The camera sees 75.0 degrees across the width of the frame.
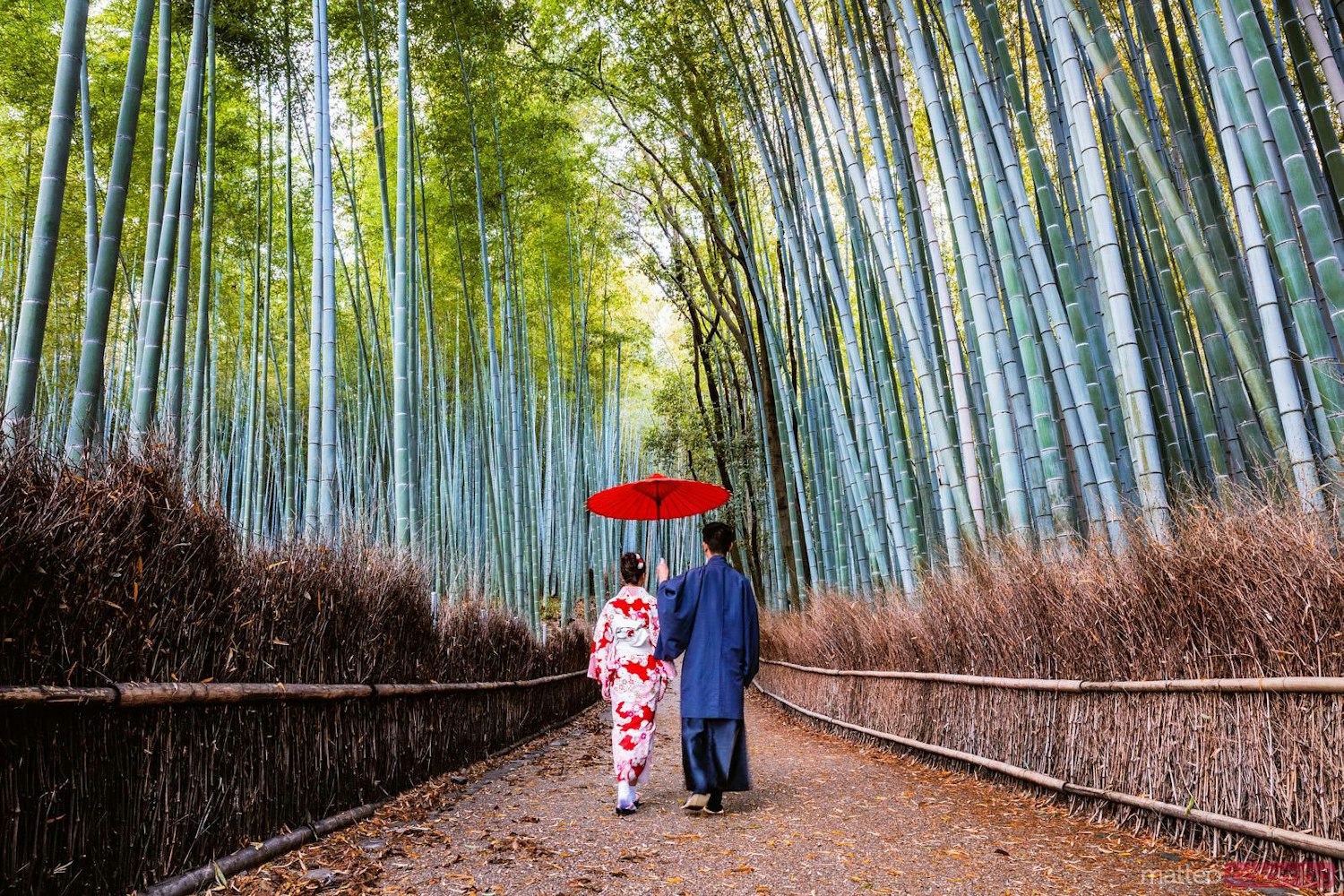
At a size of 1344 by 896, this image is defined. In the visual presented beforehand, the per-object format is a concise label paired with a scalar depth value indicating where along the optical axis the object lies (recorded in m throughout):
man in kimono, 3.09
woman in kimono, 3.26
